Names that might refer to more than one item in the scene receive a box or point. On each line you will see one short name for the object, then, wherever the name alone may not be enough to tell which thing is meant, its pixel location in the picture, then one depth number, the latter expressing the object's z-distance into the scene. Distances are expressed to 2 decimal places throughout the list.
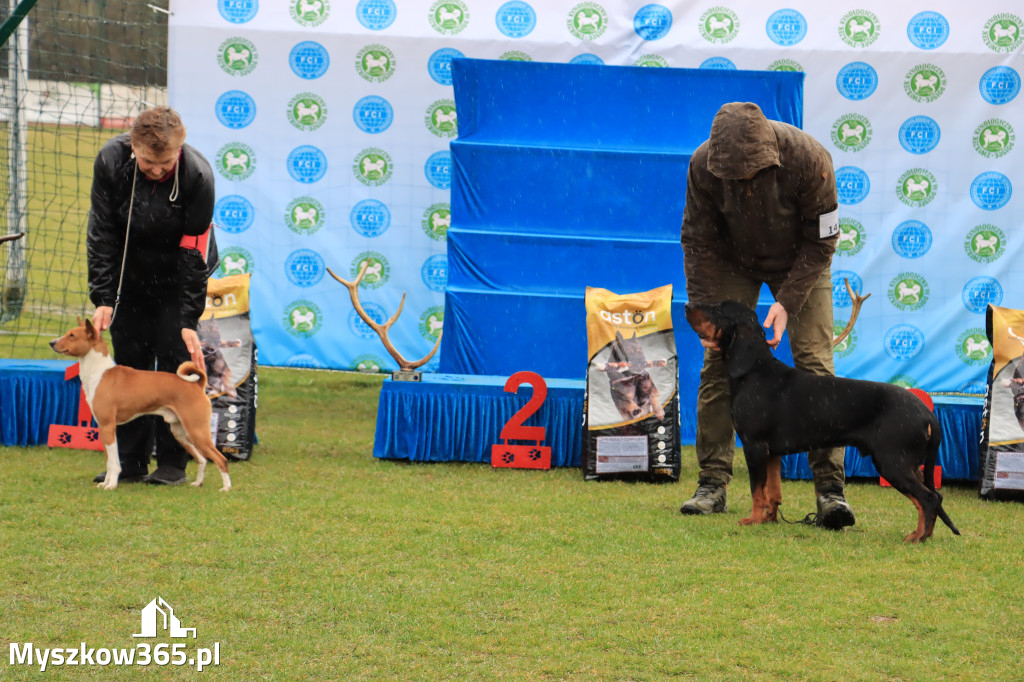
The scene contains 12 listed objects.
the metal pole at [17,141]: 15.19
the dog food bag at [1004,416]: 9.07
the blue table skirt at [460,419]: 10.23
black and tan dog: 7.12
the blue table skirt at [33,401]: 10.19
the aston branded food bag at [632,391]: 9.59
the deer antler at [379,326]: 11.53
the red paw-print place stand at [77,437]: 10.13
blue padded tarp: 12.09
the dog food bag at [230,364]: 9.94
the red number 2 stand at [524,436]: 10.11
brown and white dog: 8.31
